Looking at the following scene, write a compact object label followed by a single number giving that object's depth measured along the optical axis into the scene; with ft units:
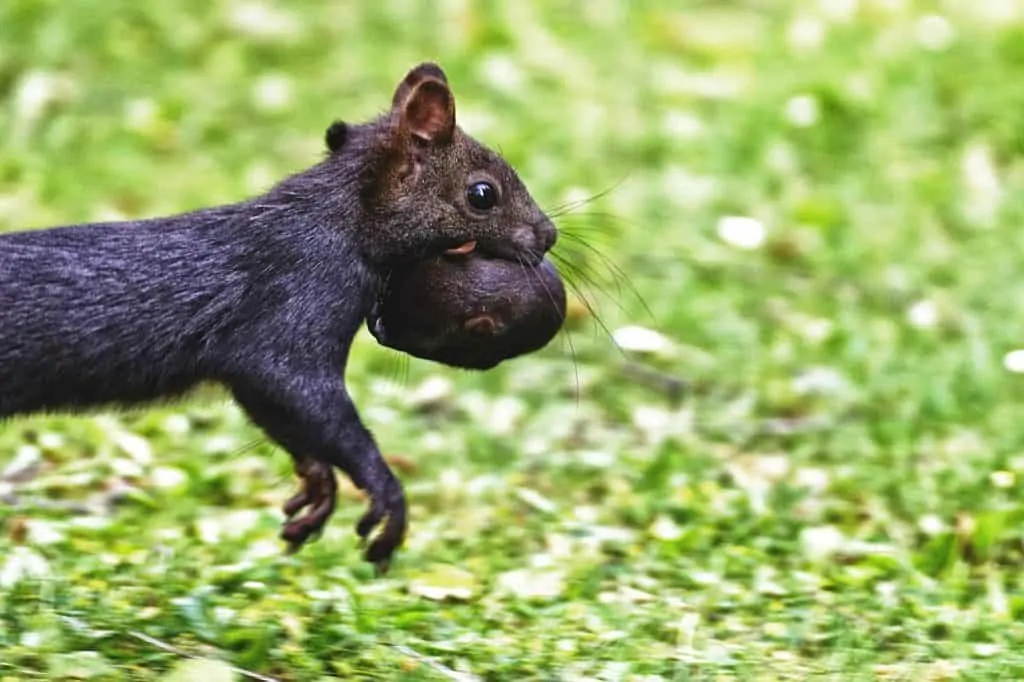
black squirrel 30.27
